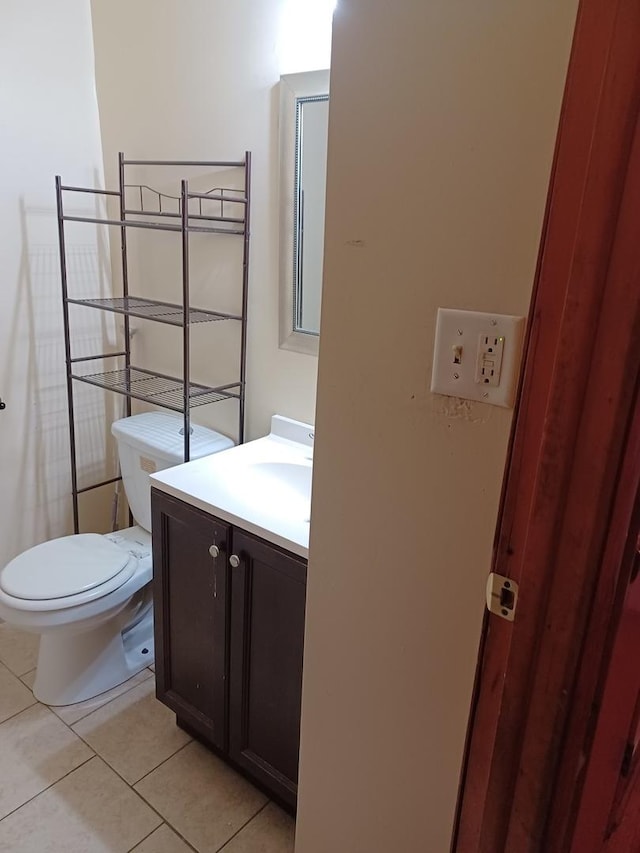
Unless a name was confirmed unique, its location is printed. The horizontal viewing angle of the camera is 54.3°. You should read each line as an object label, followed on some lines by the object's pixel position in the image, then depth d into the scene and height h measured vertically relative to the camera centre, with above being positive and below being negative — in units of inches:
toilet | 68.7 -37.9
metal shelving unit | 71.7 -7.8
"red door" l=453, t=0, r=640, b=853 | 21.2 -9.3
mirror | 64.2 +5.1
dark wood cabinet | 54.6 -35.9
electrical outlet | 30.2 -4.6
